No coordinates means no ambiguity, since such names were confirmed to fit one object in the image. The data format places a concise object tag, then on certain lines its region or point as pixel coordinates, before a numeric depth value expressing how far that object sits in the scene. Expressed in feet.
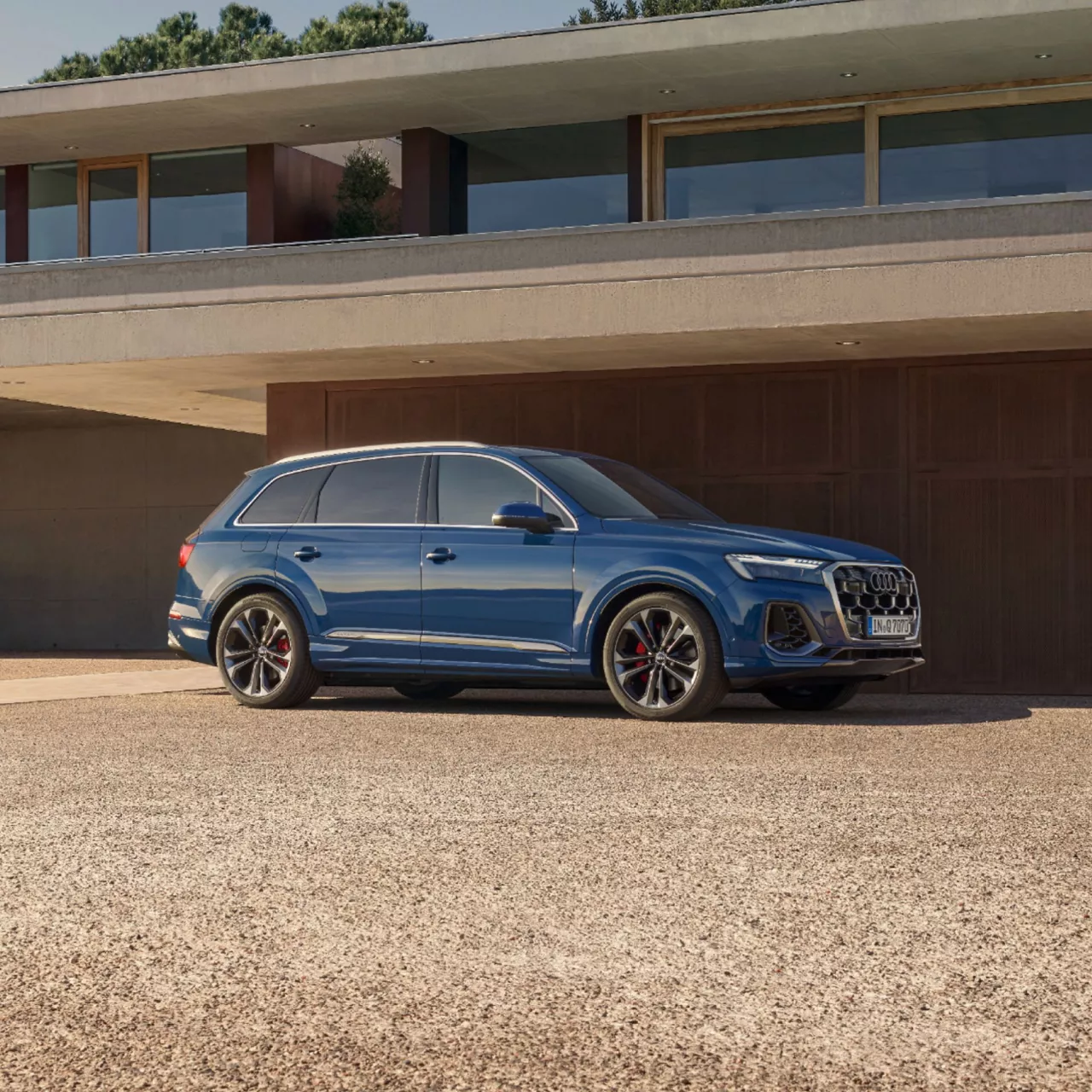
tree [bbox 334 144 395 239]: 75.51
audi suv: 37.09
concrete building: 51.44
